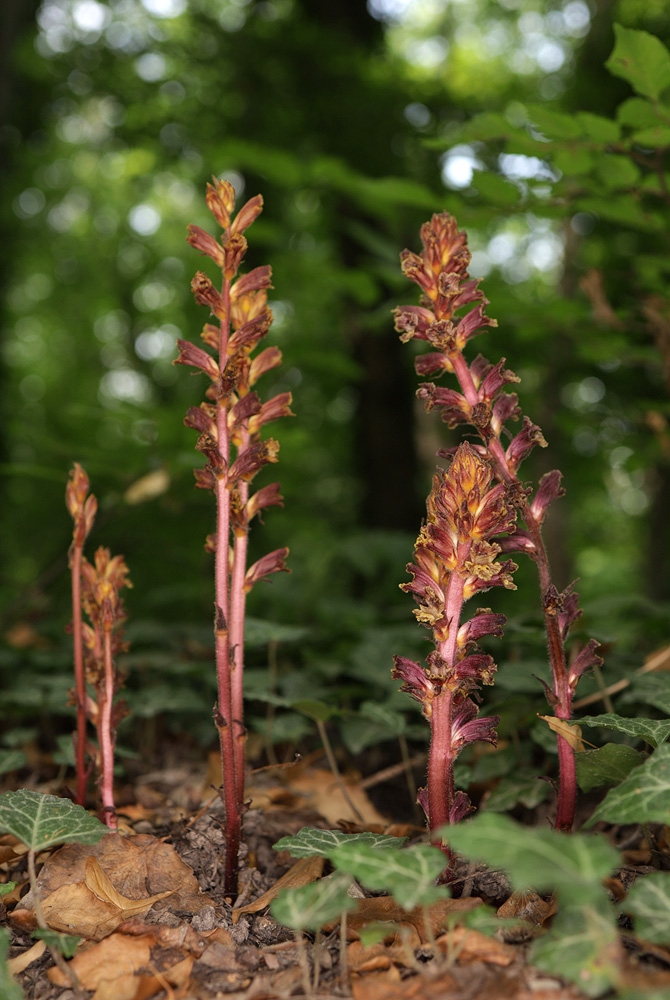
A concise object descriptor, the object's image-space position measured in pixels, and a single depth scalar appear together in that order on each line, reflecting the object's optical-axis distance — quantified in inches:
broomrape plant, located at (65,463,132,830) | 24.9
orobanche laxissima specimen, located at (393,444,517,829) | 22.5
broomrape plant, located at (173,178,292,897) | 23.6
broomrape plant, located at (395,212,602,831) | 22.7
